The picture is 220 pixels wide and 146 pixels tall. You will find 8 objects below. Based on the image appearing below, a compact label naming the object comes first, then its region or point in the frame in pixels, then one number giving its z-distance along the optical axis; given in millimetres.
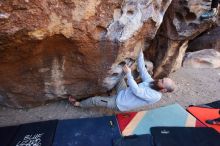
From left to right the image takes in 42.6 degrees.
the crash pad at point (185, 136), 2746
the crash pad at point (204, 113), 3205
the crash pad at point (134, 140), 2688
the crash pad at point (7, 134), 2730
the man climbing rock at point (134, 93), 2973
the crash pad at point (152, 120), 2961
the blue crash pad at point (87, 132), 2775
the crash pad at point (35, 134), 2727
